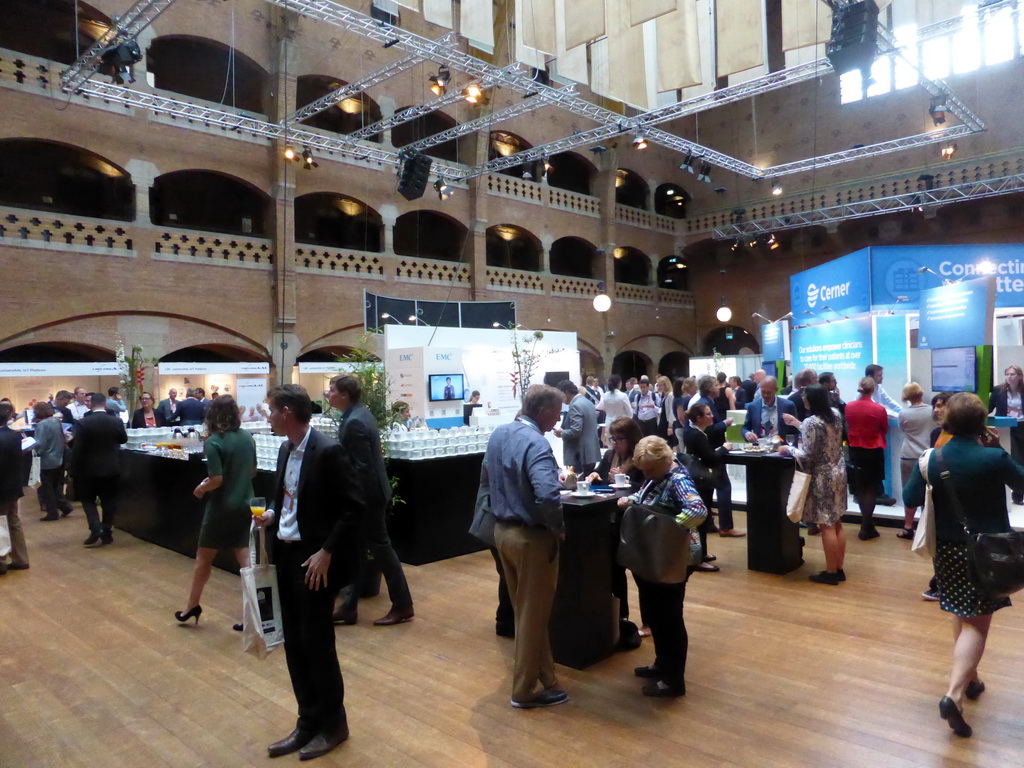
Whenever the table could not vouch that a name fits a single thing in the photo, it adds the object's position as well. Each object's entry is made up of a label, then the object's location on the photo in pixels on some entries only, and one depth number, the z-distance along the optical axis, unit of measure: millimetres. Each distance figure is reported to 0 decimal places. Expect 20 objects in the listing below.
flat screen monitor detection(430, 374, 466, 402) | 11289
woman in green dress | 4117
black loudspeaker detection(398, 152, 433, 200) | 12305
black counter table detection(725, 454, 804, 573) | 5016
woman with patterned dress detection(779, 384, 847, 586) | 4625
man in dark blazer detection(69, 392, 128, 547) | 6219
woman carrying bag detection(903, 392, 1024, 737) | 2715
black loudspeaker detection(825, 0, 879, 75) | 6629
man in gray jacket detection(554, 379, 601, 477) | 6387
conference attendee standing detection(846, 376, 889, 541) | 5867
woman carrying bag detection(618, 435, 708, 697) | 3035
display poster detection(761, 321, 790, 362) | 11891
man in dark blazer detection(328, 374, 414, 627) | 3922
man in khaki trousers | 2867
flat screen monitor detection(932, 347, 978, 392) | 6781
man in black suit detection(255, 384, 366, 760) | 2615
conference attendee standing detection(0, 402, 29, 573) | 5332
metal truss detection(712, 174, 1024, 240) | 16062
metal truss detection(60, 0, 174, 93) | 8836
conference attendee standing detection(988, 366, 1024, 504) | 7477
